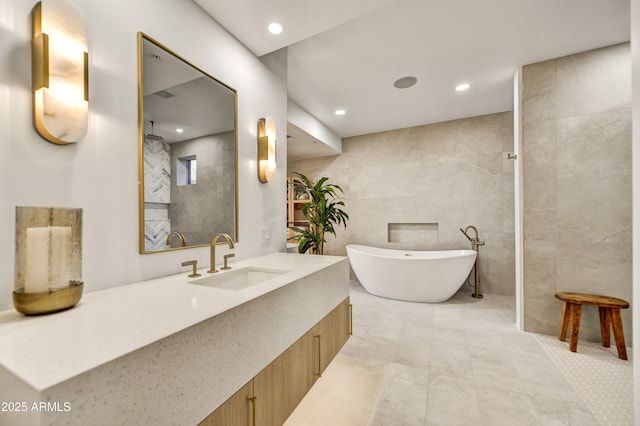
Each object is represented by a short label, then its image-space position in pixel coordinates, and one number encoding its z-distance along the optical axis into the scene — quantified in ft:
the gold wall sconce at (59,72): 3.04
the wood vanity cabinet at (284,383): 2.88
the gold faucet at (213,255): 4.83
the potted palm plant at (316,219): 8.29
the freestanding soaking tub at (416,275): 10.96
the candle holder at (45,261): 2.51
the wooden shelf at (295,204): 17.38
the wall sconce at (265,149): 6.77
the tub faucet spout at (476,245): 12.17
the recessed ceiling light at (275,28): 5.87
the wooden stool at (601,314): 6.86
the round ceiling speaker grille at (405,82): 9.36
